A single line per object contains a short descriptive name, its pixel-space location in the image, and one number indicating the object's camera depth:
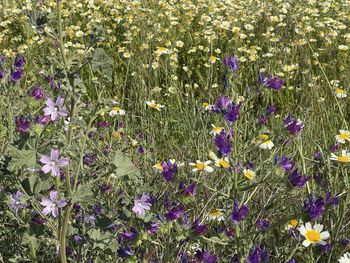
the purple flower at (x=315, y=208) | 1.45
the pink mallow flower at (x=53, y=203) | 1.44
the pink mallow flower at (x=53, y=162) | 1.35
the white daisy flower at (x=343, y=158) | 1.85
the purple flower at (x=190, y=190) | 1.56
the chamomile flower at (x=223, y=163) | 1.68
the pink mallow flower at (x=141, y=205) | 1.53
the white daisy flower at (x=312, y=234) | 1.45
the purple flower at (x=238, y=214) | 1.51
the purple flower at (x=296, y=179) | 1.49
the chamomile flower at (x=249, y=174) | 1.65
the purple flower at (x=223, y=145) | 1.58
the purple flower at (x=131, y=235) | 1.56
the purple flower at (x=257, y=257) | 1.49
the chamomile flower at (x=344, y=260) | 1.52
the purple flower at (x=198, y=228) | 1.50
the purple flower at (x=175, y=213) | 1.52
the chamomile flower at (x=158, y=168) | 1.99
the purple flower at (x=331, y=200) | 1.56
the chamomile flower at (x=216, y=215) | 1.80
